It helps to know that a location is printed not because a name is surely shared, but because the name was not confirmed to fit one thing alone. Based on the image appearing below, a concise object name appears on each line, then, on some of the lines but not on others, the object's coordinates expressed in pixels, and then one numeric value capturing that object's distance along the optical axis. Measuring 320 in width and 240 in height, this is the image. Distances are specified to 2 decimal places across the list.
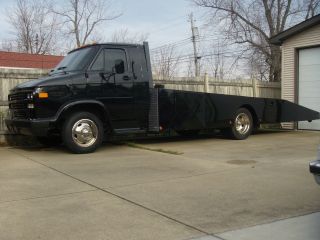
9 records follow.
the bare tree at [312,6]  28.67
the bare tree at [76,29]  36.28
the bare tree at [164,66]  41.34
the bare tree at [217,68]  41.38
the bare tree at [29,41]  41.72
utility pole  42.67
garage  15.98
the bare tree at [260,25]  29.05
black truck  9.83
